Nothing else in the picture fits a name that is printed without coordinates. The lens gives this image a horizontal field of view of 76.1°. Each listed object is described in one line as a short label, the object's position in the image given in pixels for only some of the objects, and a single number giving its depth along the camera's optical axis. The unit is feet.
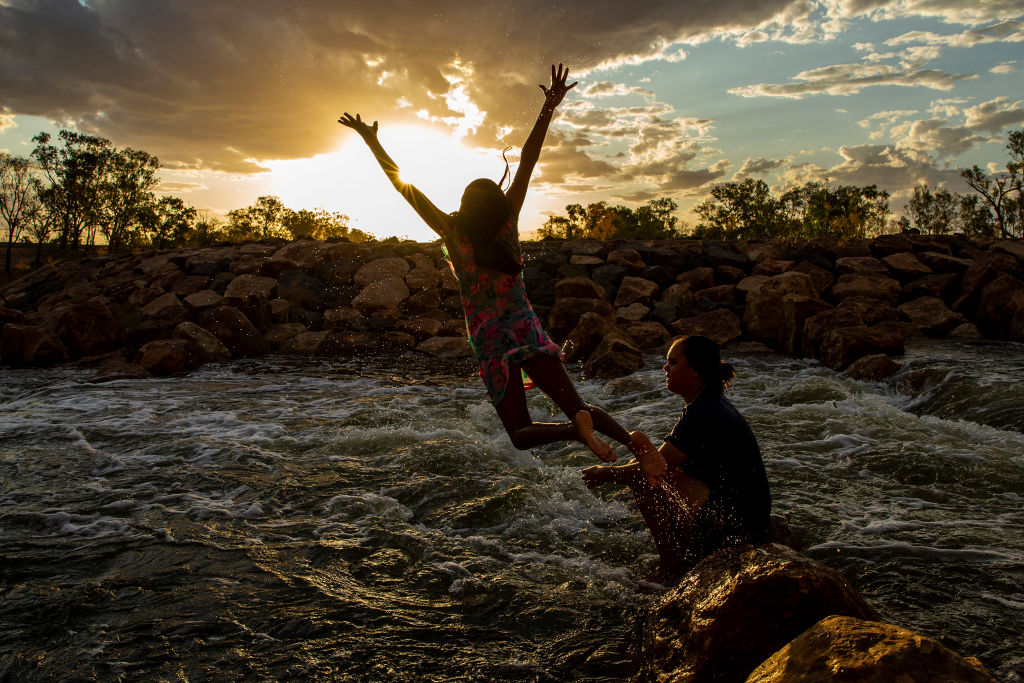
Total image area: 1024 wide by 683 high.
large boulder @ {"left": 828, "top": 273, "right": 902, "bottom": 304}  40.16
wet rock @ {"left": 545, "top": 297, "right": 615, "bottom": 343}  38.75
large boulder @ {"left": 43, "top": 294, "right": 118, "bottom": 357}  38.68
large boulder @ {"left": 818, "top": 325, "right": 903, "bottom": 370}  29.68
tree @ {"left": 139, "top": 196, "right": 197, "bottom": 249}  84.44
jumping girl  12.41
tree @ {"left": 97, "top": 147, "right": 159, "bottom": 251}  109.60
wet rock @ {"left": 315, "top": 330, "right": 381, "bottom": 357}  40.01
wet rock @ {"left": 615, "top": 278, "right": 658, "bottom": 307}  43.11
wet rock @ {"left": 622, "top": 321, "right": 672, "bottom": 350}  37.76
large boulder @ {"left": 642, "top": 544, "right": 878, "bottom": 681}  7.89
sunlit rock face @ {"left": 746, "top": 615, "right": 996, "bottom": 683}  5.82
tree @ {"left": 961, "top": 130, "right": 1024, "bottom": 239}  100.89
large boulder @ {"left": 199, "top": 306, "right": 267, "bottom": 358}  39.37
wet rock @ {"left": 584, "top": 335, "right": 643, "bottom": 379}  31.35
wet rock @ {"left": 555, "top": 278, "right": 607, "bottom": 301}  41.32
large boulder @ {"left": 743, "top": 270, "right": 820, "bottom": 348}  36.24
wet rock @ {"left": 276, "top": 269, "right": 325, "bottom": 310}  45.68
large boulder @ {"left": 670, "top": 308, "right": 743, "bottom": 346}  37.24
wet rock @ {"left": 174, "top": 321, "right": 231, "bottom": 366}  36.65
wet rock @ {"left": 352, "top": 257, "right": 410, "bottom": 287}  47.50
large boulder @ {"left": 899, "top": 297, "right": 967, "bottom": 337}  35.76
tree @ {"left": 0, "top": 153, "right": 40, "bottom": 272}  112.47
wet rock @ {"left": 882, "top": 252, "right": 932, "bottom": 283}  42.27
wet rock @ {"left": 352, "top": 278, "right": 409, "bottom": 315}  44.75
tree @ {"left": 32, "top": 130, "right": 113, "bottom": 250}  110.63
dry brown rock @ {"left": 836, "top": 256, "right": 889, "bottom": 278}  42.80
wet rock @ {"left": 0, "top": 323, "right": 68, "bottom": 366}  36.83
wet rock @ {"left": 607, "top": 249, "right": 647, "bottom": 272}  46.88
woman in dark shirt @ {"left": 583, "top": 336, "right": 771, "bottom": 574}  10.34
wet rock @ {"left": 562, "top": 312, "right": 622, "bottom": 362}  35.29
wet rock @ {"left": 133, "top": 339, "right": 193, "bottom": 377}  34.17
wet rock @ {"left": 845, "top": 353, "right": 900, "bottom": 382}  27.32
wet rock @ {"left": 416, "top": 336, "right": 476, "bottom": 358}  38.86
